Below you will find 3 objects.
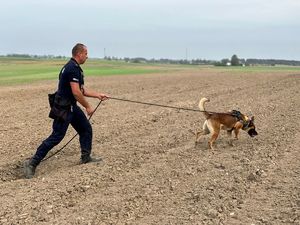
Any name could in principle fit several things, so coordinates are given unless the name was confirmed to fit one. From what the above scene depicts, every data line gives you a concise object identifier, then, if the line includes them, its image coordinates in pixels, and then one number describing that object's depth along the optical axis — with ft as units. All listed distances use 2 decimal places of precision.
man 19.39
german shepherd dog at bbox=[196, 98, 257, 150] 23.34
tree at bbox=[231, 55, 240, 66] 224.97
